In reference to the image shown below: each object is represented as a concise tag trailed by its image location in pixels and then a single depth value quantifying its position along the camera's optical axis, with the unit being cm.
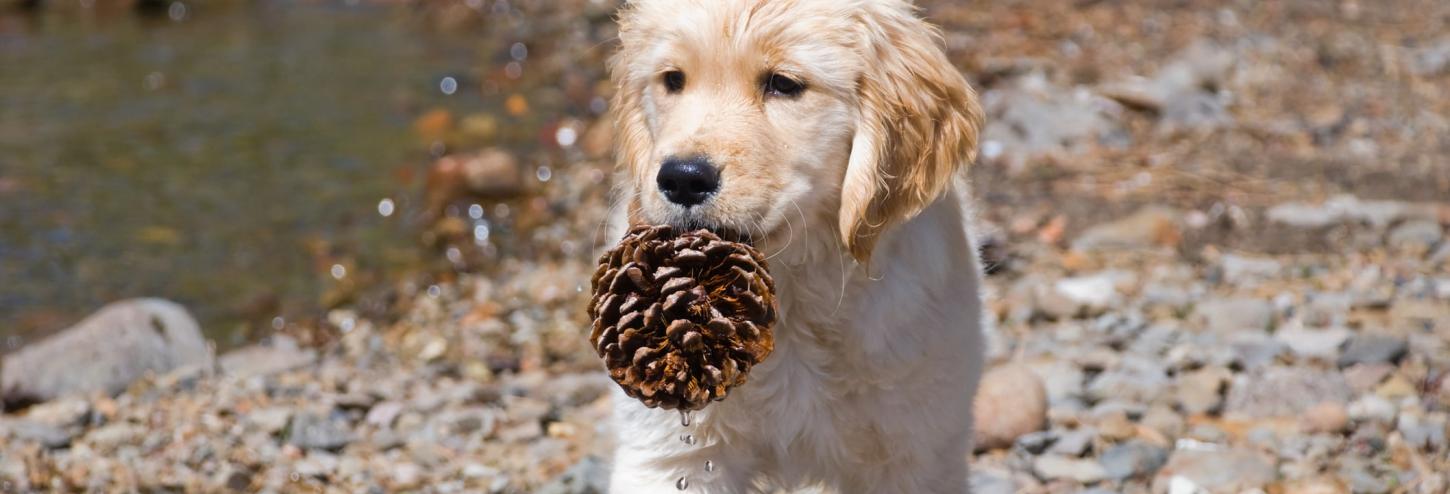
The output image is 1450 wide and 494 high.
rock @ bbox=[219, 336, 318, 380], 618
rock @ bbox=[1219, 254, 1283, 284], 639
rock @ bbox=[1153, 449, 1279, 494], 455
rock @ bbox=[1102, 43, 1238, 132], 859
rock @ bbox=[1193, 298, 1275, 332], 586
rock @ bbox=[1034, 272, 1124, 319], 608
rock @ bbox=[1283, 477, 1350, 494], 448
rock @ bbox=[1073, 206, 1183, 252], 682
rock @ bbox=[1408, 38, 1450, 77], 958
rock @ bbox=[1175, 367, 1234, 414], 524
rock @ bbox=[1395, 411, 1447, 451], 478
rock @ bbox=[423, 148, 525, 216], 862
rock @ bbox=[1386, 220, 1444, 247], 664
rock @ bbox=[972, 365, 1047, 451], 496
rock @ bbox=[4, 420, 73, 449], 532
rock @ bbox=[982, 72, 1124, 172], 810
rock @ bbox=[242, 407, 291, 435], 534
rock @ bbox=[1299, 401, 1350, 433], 495
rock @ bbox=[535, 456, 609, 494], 475
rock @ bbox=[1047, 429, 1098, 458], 491
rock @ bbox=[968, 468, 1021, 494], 464
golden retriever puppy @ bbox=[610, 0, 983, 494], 335
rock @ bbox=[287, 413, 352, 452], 525
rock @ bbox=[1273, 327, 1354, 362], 555
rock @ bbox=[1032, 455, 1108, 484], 473
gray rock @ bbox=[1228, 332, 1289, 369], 553
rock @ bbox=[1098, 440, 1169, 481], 474
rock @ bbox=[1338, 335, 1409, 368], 541
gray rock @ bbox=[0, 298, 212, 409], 593
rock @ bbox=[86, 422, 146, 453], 532
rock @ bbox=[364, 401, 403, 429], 550
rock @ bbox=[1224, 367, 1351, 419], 516
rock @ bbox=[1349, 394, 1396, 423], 498
